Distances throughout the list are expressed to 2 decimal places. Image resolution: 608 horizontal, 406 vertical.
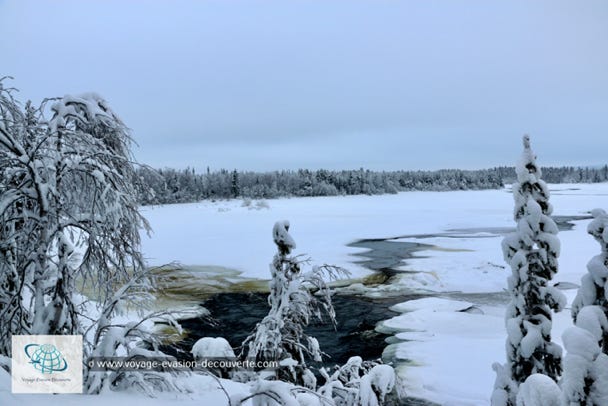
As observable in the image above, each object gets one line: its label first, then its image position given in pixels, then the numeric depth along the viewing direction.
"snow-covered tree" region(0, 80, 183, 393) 4.53
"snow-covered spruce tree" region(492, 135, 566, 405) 5.01
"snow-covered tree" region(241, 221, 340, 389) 6.23
